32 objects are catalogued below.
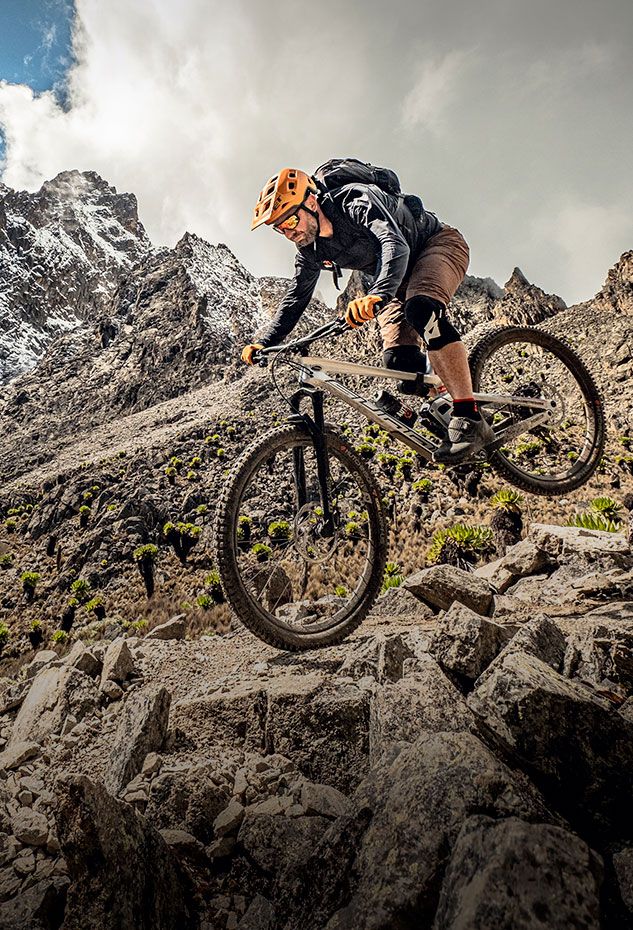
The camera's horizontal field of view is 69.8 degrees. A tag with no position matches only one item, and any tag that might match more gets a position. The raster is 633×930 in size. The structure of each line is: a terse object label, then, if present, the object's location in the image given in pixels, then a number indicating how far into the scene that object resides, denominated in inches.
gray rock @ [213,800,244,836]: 90.3
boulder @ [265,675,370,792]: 108.0
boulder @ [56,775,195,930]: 67.2
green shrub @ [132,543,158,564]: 1053.2
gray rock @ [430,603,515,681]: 120.8
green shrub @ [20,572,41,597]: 1127.5
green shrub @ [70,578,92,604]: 1057.5
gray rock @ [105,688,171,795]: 112.7
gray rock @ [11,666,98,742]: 149.9
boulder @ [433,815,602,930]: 45.3
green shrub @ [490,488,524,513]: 620.8
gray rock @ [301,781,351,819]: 90.2
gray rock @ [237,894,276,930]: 70.2
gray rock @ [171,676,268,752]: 123.2
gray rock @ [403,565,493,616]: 198.2
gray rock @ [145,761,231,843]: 93.3
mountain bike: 156.3
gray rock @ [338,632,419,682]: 134.6
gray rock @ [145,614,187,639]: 269.4
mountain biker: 160.9
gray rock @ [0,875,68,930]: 69.9
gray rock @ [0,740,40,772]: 130.2
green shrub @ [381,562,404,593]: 673.6
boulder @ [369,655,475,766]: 102.2
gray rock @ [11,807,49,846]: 97.0
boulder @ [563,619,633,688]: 106.6
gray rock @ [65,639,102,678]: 180.5
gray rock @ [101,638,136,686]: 175.6
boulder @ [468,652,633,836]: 71.1
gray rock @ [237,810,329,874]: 79.2
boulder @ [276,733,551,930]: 57.3
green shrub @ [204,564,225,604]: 853.2
